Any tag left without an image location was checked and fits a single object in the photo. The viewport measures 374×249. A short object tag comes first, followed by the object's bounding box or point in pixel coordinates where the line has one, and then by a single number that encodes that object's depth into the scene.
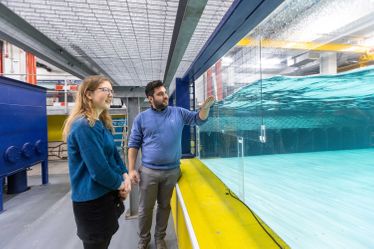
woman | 0.93
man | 1.59
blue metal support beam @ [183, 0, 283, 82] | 0.78
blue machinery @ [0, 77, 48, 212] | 3.01
